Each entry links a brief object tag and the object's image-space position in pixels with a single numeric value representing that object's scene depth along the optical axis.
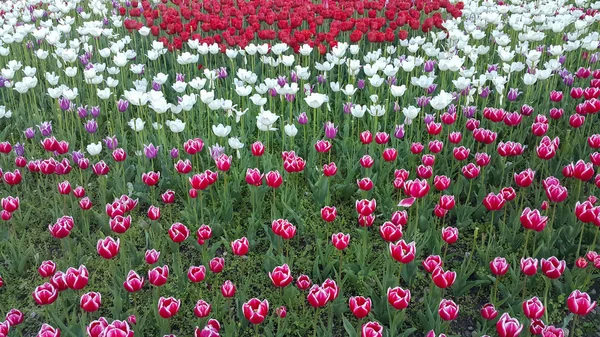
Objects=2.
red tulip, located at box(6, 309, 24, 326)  2.57
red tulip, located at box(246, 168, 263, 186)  3.50
